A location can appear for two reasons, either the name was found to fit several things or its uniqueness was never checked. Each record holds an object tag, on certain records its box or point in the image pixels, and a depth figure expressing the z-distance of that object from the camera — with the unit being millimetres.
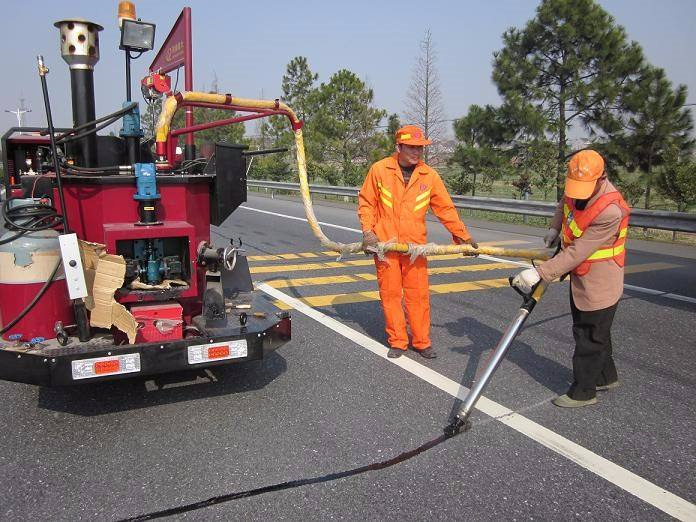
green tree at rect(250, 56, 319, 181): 30594
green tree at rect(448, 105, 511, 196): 20016
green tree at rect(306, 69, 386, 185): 26891
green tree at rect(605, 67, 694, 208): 17375
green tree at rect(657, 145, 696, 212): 15102
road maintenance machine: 3607
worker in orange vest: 3873
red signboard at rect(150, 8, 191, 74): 8125
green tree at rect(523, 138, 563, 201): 18238
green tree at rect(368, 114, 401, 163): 25188
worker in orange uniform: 5004
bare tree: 24281
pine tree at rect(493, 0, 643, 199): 18281
